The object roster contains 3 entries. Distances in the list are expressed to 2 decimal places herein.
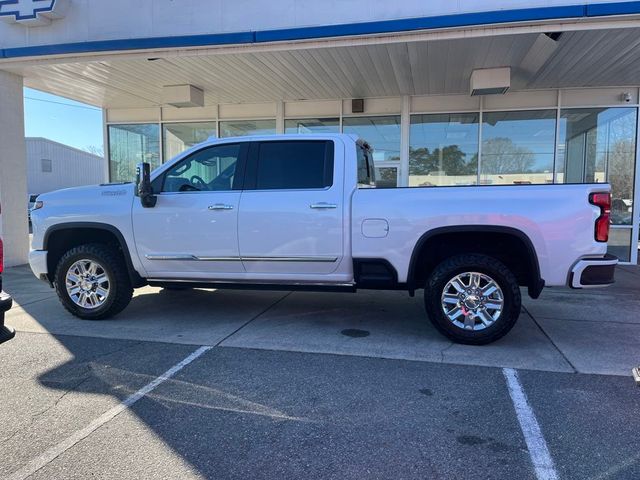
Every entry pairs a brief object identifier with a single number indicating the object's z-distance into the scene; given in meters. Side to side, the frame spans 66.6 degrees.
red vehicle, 3.39
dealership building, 7.70
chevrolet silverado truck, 4.61
